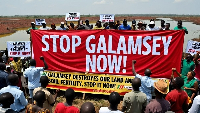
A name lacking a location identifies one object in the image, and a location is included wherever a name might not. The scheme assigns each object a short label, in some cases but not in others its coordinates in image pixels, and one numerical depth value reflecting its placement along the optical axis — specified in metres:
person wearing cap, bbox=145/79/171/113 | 3.39
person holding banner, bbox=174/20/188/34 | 7.94
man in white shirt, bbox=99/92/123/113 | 3.05
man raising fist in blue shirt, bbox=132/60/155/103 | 4.57
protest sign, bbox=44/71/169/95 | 6.56
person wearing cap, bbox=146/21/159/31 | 8.21
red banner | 6.17
